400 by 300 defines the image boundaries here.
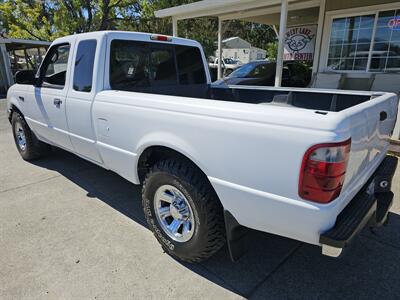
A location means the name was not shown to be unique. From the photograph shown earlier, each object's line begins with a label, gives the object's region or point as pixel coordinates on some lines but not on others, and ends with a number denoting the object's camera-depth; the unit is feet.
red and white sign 38.83
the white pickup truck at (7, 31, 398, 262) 5.71
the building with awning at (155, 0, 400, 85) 29.54
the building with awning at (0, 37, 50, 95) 50.61
